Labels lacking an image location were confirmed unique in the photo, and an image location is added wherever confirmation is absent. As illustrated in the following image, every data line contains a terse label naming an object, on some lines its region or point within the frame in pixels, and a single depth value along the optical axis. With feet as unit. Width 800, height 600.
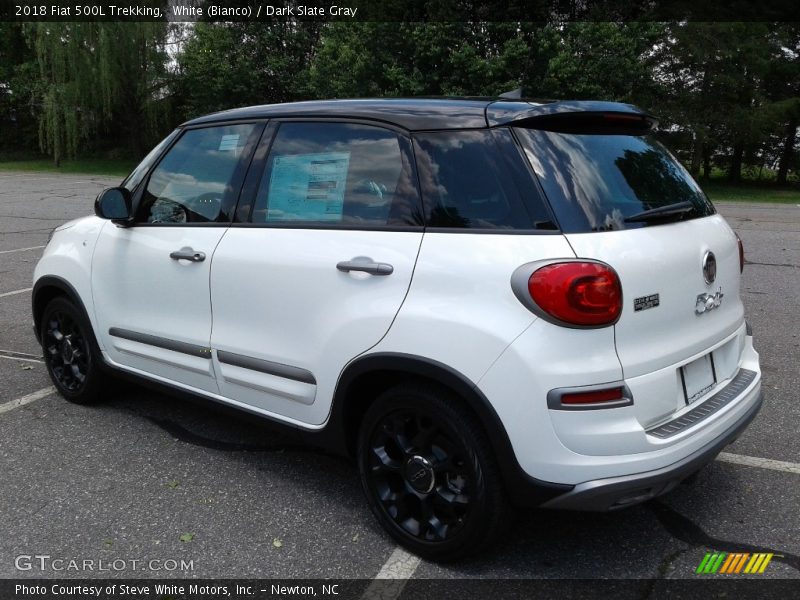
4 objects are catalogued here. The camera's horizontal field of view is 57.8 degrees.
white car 7.93
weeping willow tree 97.86
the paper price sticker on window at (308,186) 10.23
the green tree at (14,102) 131.44
